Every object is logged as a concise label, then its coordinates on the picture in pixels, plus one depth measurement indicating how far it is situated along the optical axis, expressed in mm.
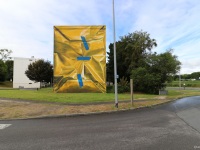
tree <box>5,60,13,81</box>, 51350
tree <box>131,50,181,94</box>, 17774
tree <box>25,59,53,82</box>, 29835
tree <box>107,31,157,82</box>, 21980
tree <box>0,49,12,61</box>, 44899
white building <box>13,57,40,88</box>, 39978
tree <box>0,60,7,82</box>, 40648
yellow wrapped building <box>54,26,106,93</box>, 17942
